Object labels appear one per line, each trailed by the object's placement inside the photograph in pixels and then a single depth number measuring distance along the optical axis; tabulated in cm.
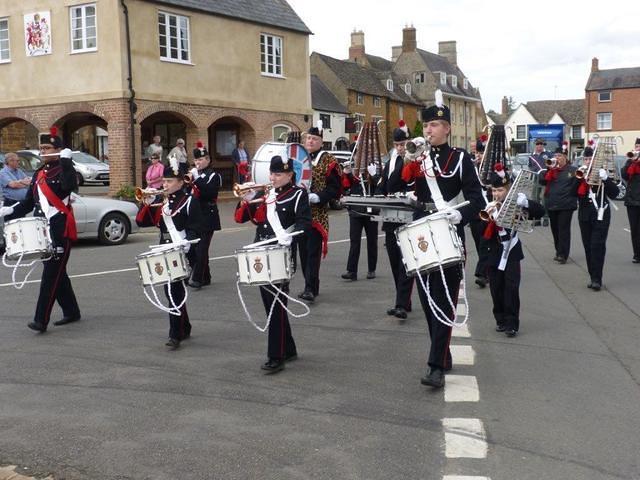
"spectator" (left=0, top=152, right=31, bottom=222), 1437
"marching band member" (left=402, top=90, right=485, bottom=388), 595
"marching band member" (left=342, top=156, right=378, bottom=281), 1016
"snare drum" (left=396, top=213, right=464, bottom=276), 563
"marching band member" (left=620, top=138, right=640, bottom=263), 1295
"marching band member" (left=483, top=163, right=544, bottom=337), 770
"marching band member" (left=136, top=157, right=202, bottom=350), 732
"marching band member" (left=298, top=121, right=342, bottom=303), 941
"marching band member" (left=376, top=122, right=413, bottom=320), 847
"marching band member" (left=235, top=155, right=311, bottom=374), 647
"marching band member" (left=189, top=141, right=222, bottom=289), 1062
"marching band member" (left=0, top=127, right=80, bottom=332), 804
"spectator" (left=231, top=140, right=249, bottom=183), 2688
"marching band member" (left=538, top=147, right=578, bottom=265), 1267
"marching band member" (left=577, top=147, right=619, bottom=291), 1038
